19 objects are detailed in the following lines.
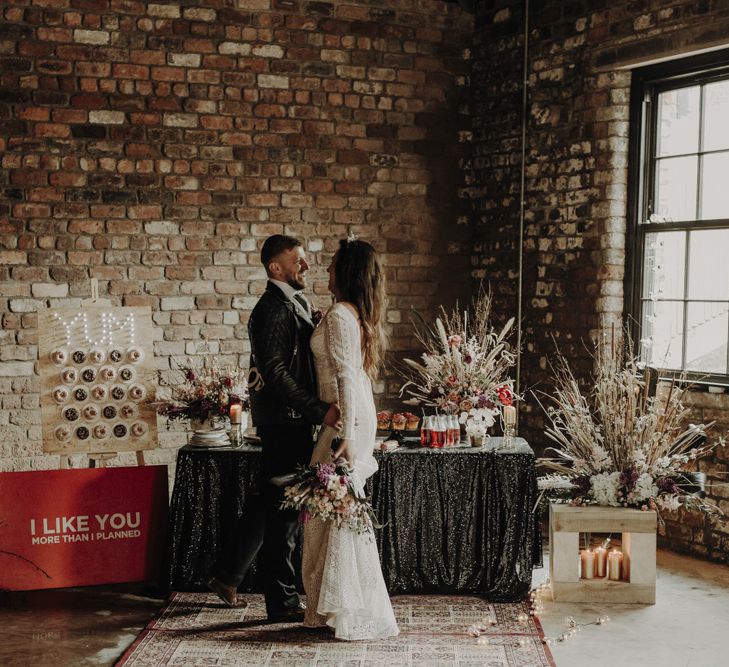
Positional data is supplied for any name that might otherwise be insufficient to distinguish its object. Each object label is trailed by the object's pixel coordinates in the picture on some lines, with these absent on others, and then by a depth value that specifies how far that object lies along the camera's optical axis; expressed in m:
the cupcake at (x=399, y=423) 4.80
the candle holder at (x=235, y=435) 4.70
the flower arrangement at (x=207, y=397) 4.73
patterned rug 3.77
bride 3.82
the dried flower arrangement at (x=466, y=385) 4.68
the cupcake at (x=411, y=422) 4.82
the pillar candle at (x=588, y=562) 4.55
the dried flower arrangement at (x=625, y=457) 4.52
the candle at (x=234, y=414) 4.69
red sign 4.59
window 5.28
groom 4.01
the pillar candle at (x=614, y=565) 4.54
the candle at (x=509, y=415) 4.70
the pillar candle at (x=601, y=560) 4.59
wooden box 4.47
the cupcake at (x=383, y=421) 4.85
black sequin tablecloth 4.51
